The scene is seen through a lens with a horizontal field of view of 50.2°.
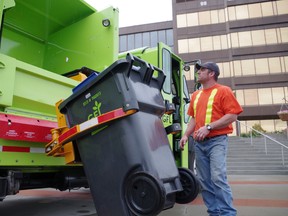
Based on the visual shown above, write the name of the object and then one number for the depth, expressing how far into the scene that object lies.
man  2.88
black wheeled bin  2.07
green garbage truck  2.40
